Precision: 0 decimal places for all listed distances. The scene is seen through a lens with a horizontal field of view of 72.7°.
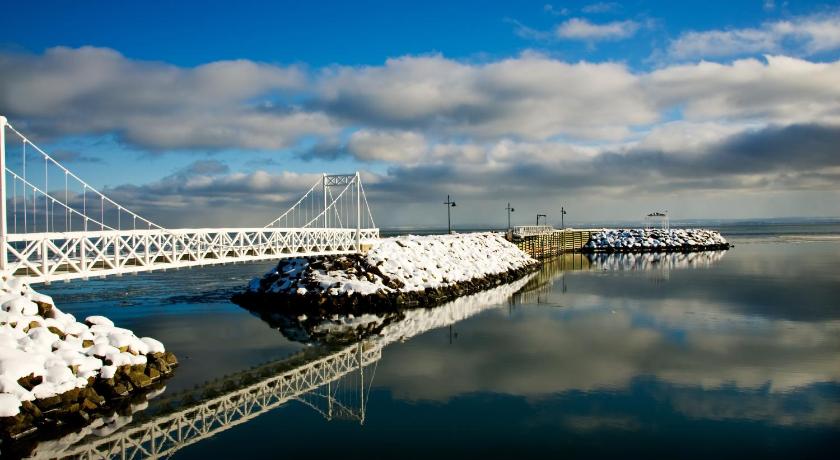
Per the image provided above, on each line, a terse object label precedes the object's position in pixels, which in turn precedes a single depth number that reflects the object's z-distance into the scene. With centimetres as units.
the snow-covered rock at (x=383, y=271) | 3450
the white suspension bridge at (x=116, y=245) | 1922
